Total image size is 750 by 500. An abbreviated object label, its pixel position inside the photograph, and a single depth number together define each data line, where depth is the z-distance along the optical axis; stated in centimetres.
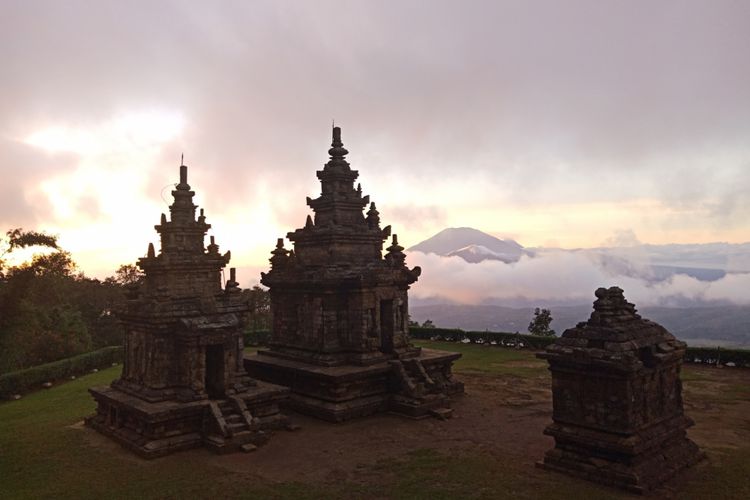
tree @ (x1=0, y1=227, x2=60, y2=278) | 2397
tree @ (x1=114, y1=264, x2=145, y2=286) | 4897
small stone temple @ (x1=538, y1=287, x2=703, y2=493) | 1360
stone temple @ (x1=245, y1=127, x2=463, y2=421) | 2150
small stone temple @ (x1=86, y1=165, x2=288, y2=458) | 1727
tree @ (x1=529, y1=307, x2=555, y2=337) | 4406
